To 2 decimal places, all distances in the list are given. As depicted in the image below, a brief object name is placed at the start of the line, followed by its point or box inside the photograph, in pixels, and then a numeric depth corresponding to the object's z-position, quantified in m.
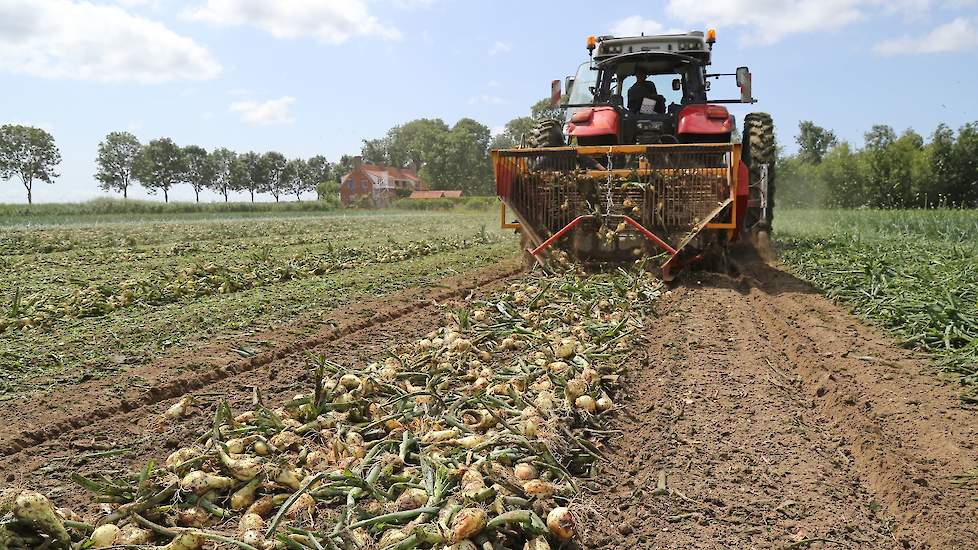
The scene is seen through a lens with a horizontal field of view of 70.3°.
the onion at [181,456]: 3.07
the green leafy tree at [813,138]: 86.93
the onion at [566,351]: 4.88
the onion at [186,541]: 2.45
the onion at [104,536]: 2.46
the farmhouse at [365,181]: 80.24
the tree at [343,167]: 89.94
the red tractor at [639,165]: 8.24
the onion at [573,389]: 4.09
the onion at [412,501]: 2.72
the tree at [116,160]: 71.38
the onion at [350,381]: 4.18
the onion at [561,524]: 2.64
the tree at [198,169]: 74.75
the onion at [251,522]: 2.57
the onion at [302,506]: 2.75
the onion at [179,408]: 4.06
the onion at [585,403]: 4.07
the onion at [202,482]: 2.81
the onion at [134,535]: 2.46
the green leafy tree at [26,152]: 60.53
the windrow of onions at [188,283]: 6.98
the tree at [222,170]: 78.38
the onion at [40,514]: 2.36
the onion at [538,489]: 2.92
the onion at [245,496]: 2.80
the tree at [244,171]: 79.06
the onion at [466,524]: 2.44
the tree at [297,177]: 83.06
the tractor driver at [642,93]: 10.15
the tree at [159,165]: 70.62
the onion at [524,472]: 3.06
